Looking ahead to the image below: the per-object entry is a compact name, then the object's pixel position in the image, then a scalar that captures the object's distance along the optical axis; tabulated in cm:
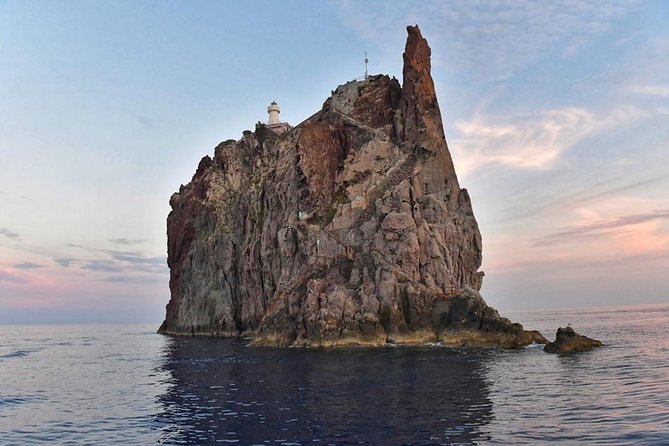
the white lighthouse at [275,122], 12300
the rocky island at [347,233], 6469
